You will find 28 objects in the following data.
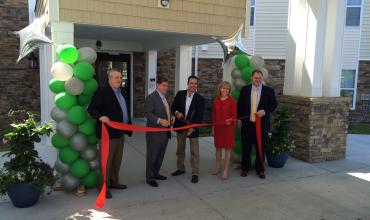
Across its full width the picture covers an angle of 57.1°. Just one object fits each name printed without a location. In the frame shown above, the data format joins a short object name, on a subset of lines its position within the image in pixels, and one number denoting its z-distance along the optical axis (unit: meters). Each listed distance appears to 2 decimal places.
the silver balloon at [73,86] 4.47
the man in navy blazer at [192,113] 5.27
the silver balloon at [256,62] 6.04
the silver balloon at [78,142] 4.59
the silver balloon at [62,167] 4.65
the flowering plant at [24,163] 4.22
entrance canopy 7.64
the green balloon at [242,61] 6.07
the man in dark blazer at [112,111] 4.43
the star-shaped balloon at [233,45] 6.55
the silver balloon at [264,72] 6.05
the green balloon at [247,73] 5.98
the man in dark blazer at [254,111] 5.46
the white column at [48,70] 5.57
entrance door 11.48
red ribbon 4.32
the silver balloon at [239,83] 6.06
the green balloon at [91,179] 4.78
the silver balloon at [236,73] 6.10
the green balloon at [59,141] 4.56
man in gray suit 4.92
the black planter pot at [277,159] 6.12
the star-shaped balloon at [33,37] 5.30
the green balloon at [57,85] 4.55
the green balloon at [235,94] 6.11
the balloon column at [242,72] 6.02
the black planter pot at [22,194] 4.17
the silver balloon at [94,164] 4.76
